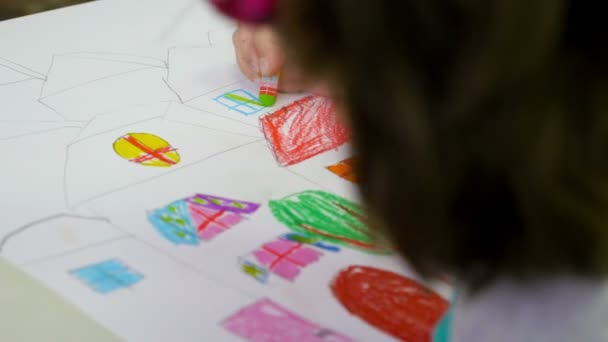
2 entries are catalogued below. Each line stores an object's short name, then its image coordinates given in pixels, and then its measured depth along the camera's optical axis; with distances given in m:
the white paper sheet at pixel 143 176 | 0.69
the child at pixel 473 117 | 0.47
